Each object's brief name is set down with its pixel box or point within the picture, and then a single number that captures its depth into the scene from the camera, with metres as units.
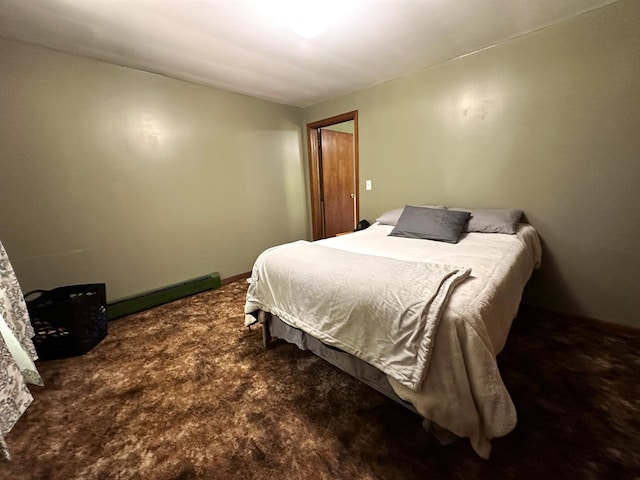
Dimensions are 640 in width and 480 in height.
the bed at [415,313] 0.98
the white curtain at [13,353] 1.20
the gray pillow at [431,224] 2.17
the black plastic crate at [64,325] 1.94
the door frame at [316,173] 3.50
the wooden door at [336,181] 4.18
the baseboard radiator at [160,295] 2.53
